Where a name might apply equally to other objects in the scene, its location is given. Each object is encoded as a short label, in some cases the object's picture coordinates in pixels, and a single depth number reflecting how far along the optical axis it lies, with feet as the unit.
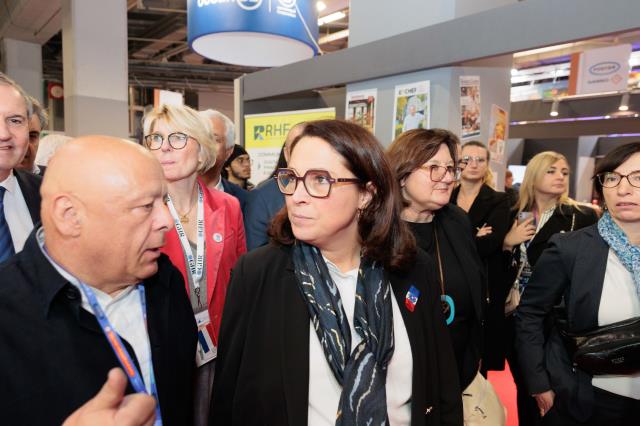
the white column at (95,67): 21.97
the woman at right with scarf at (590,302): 6.04
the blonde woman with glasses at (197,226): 6.15
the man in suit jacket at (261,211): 7.78
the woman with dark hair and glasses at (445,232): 6.51
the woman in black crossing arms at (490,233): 10.23
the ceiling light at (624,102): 30.58
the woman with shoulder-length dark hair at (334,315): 4.23
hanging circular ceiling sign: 9.95
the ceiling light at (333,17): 27.60
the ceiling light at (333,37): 30.88
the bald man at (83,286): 3.17
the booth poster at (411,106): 12.80
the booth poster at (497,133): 13.80
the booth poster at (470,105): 12.48
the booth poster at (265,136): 18.60
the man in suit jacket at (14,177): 5.11
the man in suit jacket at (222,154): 9.20
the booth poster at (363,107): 14.67
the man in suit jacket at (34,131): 7.80
